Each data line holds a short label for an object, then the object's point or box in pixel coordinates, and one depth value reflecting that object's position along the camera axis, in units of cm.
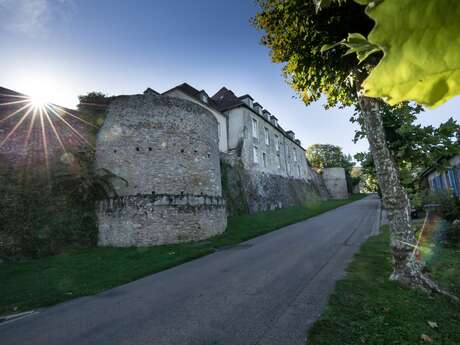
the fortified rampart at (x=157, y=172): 1275
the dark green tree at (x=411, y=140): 615
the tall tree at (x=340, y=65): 473
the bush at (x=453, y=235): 845
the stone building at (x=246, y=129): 2551
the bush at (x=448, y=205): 1066
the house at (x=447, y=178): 1275
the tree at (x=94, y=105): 1635
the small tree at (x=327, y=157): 5806
